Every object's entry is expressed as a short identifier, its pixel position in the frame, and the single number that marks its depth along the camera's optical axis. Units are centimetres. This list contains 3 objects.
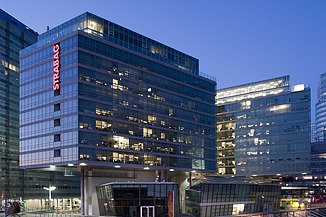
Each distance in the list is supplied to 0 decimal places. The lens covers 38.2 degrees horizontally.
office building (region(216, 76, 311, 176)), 18388
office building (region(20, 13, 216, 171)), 10506
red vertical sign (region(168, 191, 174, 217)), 8675
